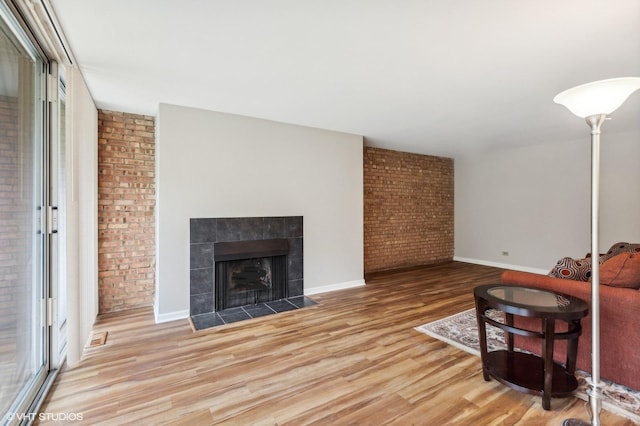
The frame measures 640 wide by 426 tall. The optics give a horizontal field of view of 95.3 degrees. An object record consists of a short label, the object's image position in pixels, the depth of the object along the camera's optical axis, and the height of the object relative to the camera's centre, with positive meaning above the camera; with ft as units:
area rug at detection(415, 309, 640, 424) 5.98 -3.91
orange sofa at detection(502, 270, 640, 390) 6.31 -2.67
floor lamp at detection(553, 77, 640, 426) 5.03 +1.50
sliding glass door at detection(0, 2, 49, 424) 5.19 -0.26
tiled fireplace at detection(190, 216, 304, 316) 11.27 -2.09
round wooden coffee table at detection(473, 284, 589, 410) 5.80 -2.63
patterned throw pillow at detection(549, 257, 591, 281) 7.54 -1.50
